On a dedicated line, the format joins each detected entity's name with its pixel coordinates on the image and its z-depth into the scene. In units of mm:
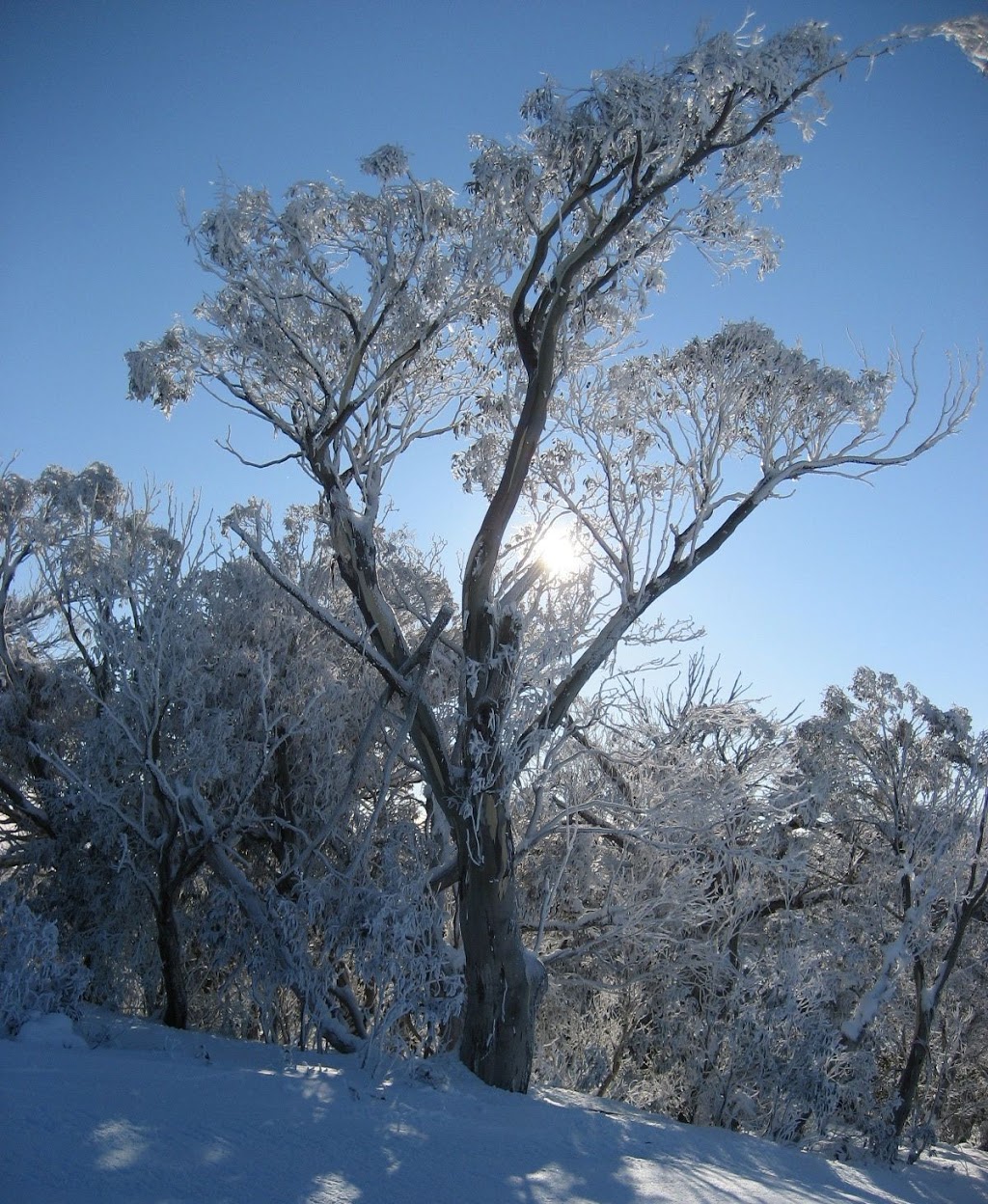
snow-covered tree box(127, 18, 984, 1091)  8430
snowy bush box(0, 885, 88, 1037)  5234
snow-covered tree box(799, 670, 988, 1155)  13469
